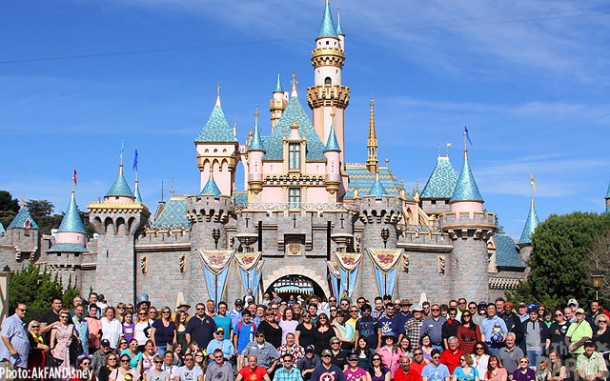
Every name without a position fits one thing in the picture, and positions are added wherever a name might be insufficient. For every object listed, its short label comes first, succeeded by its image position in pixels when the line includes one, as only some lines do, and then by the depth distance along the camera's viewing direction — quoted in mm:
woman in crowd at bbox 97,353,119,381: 15070
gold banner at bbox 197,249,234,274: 38062
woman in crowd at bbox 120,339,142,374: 15516
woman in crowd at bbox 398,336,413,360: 15867
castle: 39469
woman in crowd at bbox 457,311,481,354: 16483
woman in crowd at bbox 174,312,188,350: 17031
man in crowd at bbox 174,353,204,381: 15242
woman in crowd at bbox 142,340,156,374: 15495
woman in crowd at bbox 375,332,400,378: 15711
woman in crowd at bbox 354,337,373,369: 15578
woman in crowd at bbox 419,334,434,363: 16109
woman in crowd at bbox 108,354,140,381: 14961
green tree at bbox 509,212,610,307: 44844
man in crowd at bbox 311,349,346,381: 14484
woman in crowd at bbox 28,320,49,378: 14547
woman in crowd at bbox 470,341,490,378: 15433
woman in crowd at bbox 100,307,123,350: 16781
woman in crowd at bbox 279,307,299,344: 16688
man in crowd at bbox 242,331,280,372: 15508
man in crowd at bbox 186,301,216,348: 16631
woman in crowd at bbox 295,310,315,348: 16031
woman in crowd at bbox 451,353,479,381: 15125
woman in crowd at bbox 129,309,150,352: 17031
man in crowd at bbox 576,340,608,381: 15469
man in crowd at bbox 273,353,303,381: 14680
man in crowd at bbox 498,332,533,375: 15849
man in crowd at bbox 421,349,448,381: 15055
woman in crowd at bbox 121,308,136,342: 17188
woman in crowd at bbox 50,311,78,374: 15242
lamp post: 25406
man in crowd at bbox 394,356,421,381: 14977
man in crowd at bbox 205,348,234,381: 14953
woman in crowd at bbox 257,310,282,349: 16250
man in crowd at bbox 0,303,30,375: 13945
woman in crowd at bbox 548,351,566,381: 15789
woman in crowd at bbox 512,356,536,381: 15258
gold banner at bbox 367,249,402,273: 38375
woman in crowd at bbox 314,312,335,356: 16000
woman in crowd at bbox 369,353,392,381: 15116
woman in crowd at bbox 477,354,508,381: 15070
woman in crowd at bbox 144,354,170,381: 15082
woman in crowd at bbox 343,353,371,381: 14703
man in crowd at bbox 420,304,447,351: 17203
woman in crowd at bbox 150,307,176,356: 16719
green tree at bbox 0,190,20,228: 77562
